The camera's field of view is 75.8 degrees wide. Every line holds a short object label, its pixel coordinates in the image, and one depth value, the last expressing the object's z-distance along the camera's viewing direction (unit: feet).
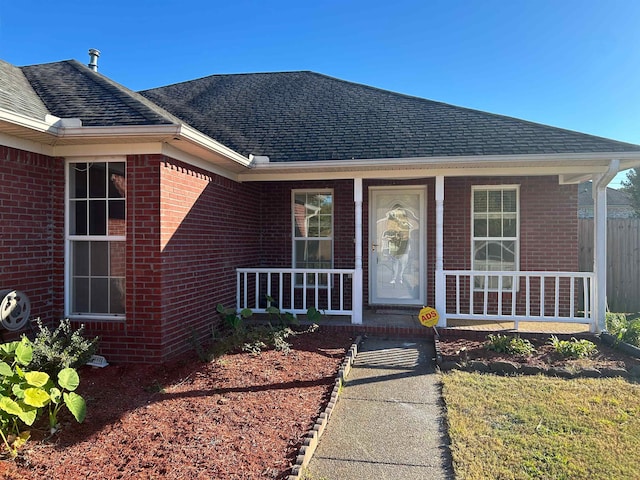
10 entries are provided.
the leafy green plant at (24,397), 9.91
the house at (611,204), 79.71
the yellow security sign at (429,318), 20.68
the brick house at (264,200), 16.44
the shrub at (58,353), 13.09
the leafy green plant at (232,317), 20.71
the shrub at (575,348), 17.71
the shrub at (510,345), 17.89
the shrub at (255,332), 18.43
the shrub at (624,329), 19.13
